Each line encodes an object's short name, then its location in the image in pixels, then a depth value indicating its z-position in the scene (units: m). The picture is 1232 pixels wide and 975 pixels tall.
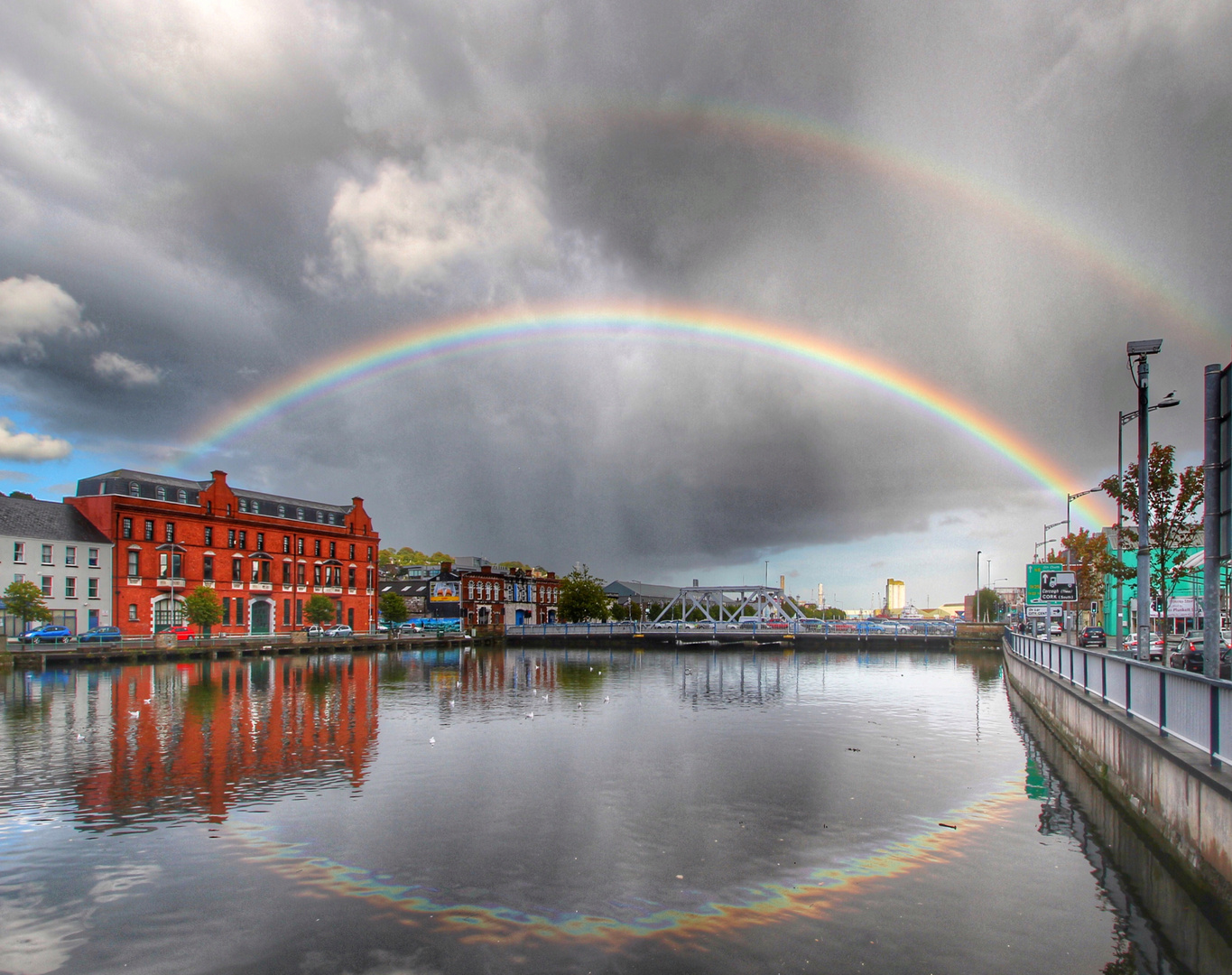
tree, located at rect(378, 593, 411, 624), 110.75
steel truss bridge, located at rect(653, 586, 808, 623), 135.75
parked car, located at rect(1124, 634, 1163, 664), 46.30
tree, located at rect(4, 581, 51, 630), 67.25
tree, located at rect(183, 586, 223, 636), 80.38
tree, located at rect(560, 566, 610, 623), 144.88
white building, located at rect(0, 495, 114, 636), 74.00
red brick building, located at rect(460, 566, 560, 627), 137.00
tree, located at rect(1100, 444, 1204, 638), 42.78
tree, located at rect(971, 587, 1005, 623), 187.82
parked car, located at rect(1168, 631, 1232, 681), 34.00
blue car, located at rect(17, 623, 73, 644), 68.75
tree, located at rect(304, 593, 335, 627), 94.81
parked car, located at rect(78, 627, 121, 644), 71.32
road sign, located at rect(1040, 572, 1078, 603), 41.69
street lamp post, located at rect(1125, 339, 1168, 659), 25.44
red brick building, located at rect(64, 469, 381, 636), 82.00
